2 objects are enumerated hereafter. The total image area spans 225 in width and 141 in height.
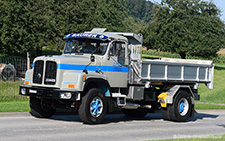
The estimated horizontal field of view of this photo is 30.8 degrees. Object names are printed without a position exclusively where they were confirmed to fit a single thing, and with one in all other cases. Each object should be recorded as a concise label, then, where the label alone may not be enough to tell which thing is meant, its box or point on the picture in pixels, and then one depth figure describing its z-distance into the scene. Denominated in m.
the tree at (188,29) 62.44
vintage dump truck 12.82
